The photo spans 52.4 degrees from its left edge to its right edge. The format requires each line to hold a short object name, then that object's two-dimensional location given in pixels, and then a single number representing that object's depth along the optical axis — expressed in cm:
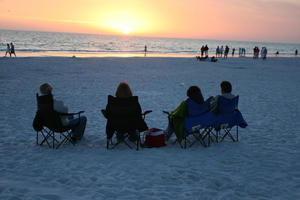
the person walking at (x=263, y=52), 3774
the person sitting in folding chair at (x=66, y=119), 529
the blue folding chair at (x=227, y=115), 573
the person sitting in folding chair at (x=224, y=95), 578
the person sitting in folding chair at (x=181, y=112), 542
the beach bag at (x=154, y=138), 564
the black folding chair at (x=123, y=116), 525
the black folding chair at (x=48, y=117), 520
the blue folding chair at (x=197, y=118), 543
